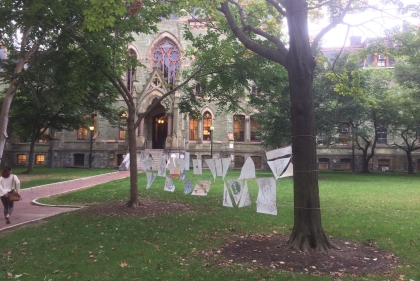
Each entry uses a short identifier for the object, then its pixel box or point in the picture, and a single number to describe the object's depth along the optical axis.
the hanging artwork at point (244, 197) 7.29
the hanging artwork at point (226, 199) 8.23
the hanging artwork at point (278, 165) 6.76
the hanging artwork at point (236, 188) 7.89
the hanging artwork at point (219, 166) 8.72
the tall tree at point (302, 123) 6.53
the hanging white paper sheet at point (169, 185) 11.16
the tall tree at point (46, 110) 22.98
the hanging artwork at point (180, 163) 10.11
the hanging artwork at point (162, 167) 11.00
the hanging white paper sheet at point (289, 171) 6.89
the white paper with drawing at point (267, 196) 6.75
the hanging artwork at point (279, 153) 6.94
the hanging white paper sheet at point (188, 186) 10.84
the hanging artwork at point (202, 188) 9.38
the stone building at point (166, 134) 36.69
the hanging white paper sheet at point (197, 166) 10.61
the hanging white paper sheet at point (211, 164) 8.96
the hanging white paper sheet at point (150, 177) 11.49
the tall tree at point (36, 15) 8.30
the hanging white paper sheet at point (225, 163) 8.54
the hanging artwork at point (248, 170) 7.09
